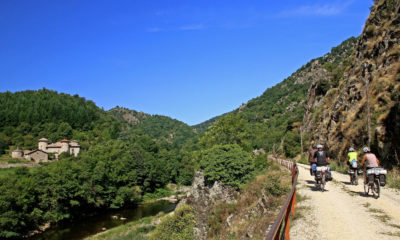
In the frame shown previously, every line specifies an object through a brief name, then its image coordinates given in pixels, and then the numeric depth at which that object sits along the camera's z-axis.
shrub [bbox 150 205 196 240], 24.21
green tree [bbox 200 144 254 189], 35.97
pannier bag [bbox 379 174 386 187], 10.45
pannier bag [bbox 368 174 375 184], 10.73
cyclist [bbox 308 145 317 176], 12.97
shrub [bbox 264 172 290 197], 12.65
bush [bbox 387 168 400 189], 12.76
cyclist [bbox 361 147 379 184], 11.03
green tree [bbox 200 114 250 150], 49.53
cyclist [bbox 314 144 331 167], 12.24
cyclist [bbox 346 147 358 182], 13.78
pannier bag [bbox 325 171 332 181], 12.38
